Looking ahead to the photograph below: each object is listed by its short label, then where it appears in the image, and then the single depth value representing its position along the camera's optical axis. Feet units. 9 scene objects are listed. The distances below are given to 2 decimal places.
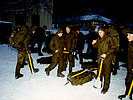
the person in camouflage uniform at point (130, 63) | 10.75
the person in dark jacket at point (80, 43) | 22.01
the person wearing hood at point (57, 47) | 15.65
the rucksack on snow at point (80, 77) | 14.42
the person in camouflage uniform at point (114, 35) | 12.25
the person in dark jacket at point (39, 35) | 28.98
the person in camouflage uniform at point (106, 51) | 12.10
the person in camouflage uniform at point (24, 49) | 14.97
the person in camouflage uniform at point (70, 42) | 16.94
